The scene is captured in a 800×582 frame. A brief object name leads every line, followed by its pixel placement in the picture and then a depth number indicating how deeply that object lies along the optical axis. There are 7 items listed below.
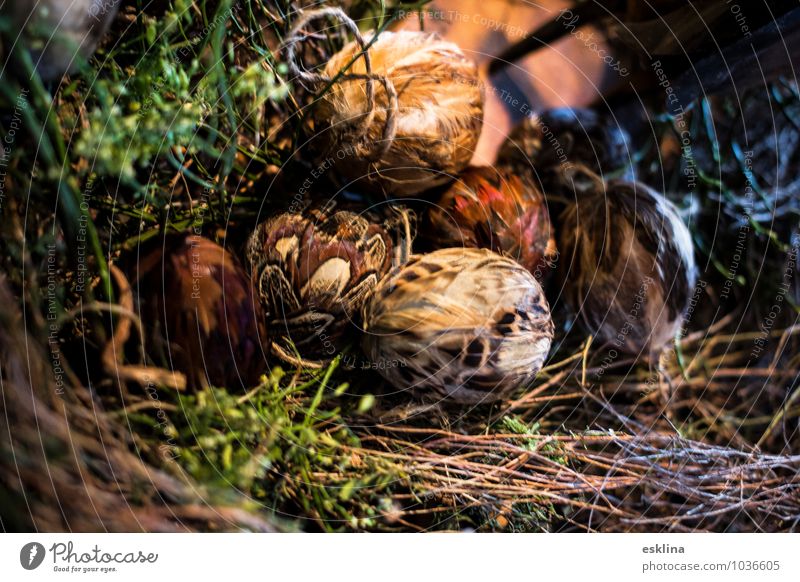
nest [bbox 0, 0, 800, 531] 0.46
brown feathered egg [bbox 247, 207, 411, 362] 0.52
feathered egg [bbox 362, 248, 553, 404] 0.50
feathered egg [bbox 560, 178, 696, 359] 0.59
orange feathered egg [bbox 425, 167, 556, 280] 0.57
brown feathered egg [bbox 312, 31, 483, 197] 0.52
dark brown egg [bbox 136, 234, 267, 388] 0.47
